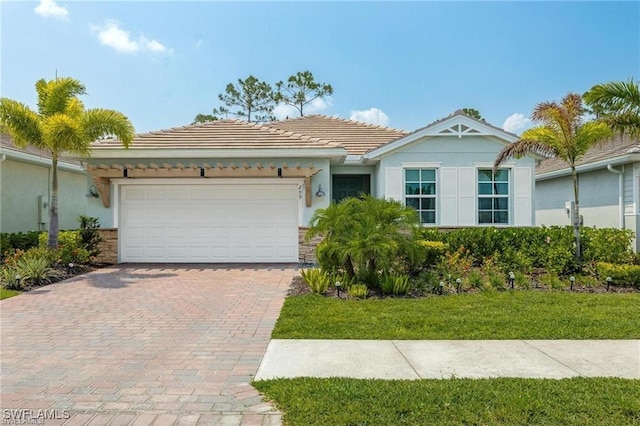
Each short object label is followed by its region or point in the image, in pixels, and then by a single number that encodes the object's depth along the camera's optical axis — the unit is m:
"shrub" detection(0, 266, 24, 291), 8.71
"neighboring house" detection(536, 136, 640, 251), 12.33
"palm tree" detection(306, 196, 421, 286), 8.01
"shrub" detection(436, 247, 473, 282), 9.02
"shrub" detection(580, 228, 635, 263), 9.97
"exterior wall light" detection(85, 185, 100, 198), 12.42
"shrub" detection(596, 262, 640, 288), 8.73
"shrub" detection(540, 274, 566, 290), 8.48
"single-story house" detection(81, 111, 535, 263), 12.24
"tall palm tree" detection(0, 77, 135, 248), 10.09
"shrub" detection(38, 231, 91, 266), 10.82
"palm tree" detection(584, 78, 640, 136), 9.98
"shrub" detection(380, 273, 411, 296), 7.91
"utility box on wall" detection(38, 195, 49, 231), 14.91
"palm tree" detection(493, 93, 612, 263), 9.94
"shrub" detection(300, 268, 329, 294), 8.02
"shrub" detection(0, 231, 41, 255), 11.51
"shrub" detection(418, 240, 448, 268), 9.72
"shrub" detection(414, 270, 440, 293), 8.23
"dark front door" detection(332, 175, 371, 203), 14.64
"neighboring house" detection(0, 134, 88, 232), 13.43
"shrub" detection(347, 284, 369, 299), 7.72
